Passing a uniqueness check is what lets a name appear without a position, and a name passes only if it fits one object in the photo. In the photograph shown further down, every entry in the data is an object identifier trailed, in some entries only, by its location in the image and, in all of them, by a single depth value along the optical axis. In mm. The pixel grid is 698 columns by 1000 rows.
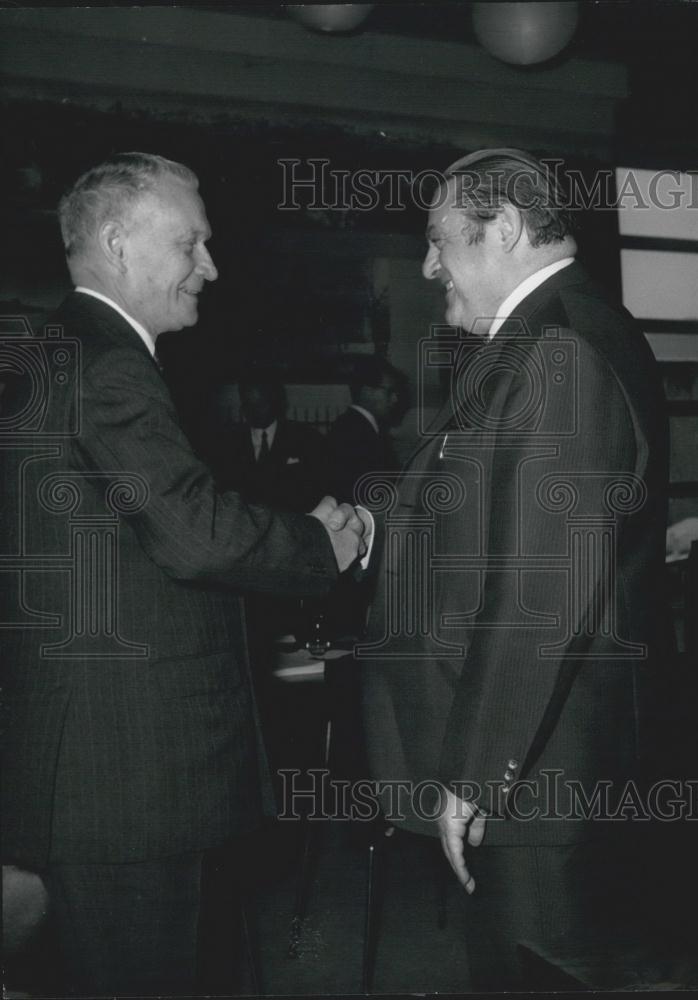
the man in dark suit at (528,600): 1491
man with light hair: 1623
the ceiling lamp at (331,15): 2402
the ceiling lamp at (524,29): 2422
